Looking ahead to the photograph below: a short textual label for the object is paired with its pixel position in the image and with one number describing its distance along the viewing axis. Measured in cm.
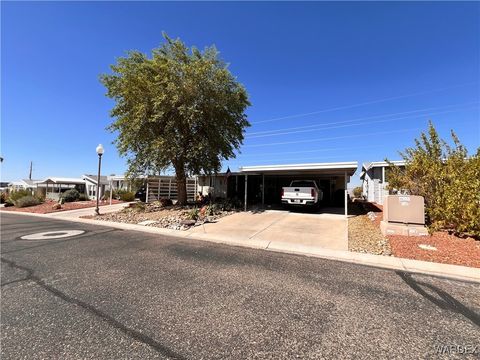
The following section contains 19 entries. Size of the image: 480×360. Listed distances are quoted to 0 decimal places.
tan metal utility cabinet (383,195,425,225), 829
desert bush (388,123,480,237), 773
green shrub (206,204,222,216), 1378
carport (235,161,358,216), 2158
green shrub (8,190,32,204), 2319
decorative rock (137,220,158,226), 1185
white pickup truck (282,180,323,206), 1409
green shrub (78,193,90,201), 2692
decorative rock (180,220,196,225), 1104
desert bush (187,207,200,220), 1230
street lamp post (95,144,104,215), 1467
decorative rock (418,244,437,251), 688
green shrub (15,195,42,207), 2167
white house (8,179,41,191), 4174
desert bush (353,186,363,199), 3252
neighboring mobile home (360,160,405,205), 1919
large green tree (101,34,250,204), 1468
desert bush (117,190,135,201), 2523
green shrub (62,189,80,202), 2500
